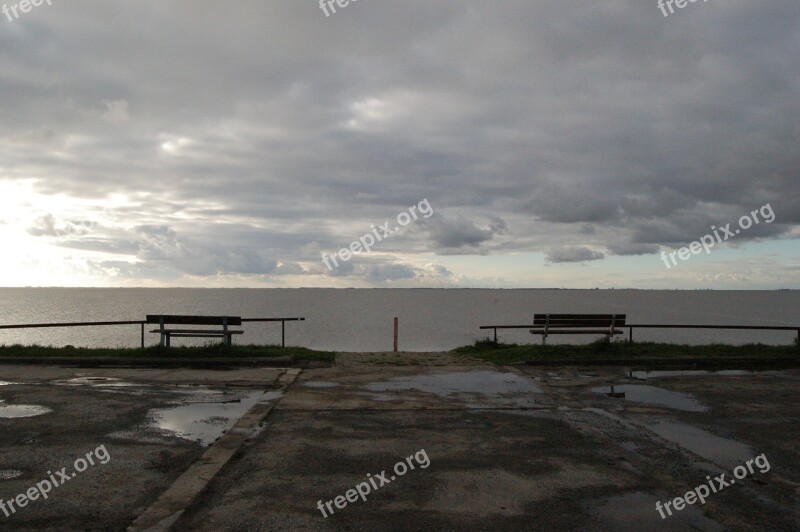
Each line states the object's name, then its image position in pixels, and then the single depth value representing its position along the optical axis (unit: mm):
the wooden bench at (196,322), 14492
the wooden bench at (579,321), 16594
